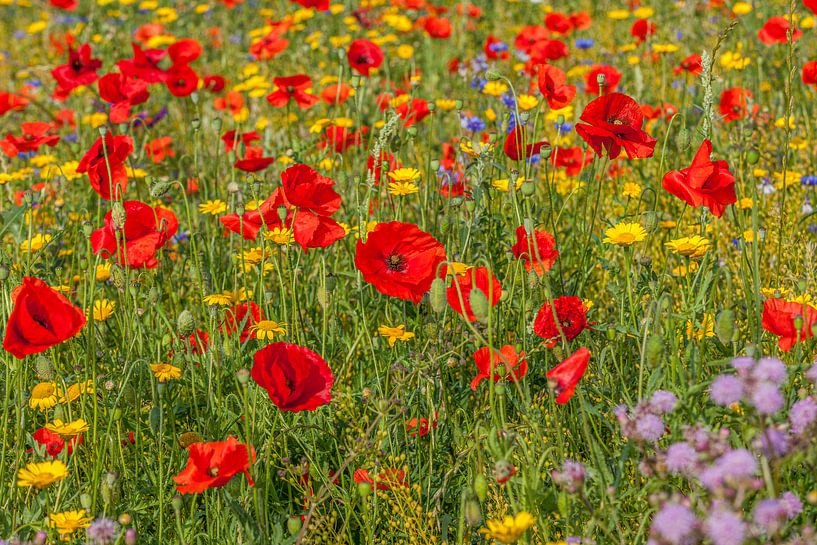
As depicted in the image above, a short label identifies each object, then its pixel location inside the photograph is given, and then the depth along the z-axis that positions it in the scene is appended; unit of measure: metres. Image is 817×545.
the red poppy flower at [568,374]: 1.60
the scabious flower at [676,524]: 1.17
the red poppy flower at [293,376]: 1.77
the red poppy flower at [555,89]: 2.56
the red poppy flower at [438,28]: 4.62
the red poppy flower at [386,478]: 1.89
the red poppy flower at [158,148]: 3.83
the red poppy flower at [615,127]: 2.12
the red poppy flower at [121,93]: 3.15
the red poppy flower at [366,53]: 3.49
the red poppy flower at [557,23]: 4.53
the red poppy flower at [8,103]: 3.37
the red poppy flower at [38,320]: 1.69
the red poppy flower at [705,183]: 2.01
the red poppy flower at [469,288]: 2.00
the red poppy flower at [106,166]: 2.51
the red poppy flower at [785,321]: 1.88
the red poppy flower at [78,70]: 3.44
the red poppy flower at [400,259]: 2.02
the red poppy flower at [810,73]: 3.13
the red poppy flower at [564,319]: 2.01
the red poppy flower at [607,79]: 3.39
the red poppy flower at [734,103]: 3.43
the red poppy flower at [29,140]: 3.06
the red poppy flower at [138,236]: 2.30
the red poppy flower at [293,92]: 3.35
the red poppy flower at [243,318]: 2.20
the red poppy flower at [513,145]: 2.63
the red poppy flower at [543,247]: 2.21
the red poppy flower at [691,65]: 3.66
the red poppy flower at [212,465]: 1.65
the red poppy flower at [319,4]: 4.41
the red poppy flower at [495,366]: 1.94
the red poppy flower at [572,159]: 3.21
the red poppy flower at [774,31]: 3.73
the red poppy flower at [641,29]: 4.30
